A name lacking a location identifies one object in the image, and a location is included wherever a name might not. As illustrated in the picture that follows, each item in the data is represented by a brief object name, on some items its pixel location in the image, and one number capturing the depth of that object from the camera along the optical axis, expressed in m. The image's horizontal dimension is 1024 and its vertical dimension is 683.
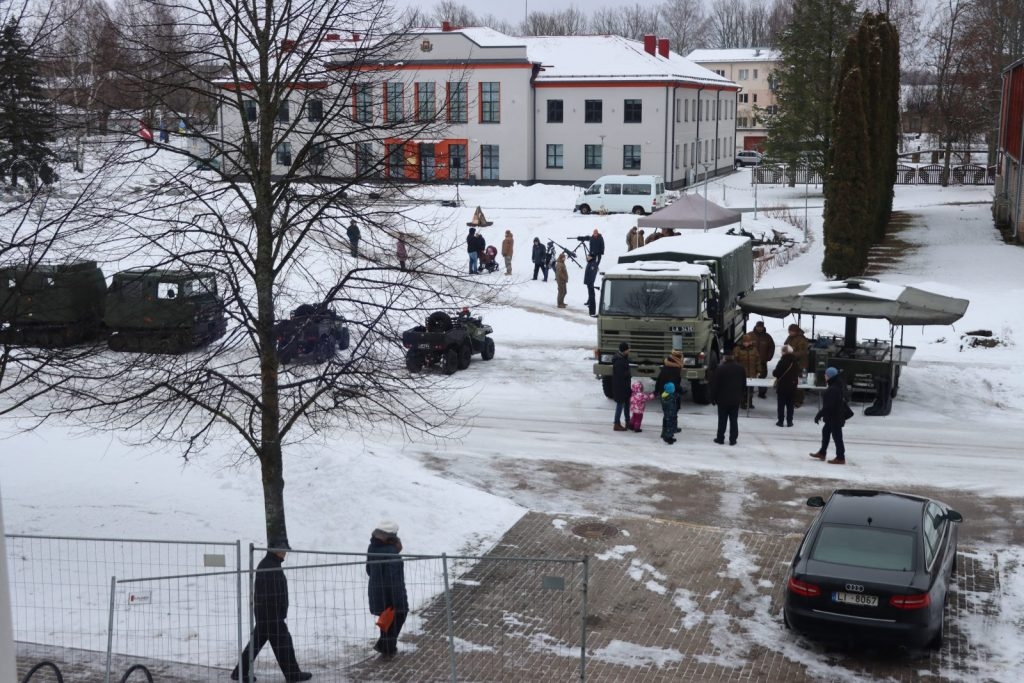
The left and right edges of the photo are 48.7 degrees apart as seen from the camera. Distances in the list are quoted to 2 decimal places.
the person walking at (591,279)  31.09
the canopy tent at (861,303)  20.70
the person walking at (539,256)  34.97
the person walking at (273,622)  10.24
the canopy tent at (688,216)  33.94
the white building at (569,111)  59.03
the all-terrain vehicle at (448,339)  23.41
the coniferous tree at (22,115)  12.81
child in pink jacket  20.11
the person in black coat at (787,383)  20.33
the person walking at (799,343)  21.84
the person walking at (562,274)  31.34
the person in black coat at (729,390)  19.09
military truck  21.31
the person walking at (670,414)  19.25
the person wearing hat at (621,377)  19.92
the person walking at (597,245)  33.75
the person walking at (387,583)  10.67
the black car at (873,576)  10.69
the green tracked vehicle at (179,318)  12.05
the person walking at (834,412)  17.94
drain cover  14.82
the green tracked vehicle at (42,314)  13.21
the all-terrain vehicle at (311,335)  12.11
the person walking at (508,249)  36.12
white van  49.75
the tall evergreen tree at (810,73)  58.16
